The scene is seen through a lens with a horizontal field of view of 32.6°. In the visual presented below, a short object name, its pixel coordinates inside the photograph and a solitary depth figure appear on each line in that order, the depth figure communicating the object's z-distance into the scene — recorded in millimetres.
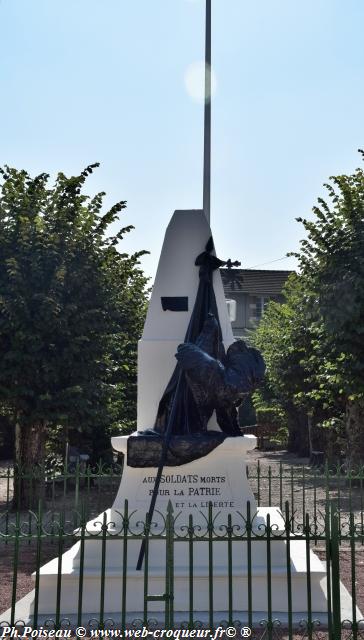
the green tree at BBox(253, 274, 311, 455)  19375
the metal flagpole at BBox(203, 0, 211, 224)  8805
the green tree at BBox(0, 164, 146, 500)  11641
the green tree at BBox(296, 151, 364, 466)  13461
